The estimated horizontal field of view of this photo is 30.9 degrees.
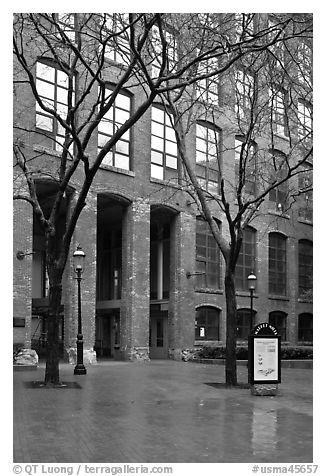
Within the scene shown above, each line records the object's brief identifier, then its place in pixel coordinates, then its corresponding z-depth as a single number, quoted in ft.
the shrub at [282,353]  88.31
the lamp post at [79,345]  63.00
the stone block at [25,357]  69.26
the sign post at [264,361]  48.42
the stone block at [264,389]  48.32
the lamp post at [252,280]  84.02
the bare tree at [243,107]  47.55
